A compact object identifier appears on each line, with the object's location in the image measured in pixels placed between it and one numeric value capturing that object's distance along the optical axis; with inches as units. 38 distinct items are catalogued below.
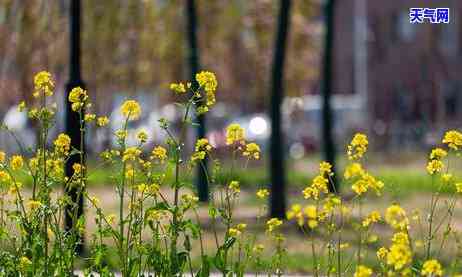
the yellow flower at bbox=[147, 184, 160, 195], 444.0
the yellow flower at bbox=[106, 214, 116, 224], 456.7
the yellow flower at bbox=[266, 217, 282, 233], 440.9
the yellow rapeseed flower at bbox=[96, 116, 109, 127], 456.4
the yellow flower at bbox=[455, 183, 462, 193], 439.5
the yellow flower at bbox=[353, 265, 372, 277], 358.8
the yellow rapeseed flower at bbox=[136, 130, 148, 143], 444.5
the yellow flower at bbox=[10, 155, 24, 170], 450.0
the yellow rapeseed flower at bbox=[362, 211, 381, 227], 409.2
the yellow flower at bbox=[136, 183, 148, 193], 444.5
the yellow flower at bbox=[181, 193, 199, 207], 446.8
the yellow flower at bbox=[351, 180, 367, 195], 394.4
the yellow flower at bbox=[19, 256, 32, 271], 444.5
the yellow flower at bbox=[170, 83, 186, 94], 441.9
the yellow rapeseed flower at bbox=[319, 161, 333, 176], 435.2
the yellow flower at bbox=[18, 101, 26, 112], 461.5
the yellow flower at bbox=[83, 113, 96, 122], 454.9
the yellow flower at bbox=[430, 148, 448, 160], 441.1
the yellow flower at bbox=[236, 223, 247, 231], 447.7
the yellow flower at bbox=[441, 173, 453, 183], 434.3
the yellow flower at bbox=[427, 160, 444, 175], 446.2
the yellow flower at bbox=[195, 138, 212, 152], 445.7
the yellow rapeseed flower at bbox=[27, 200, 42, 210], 446.1
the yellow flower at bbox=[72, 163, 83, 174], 456.8
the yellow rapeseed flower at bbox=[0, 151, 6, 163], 465.6
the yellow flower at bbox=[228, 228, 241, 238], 447.9
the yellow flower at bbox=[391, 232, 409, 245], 371.0
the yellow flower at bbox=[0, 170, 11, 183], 457.3
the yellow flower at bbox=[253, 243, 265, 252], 453.0
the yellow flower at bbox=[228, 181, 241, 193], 447.0
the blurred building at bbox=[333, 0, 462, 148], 3542.7
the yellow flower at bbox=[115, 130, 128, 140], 443.1
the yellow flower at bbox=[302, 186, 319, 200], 425.0
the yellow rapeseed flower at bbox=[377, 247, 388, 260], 422.8
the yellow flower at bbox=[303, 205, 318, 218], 383.1
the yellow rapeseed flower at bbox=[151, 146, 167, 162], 454.9
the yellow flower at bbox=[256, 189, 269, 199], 453.7
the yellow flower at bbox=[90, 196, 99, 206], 446.3
